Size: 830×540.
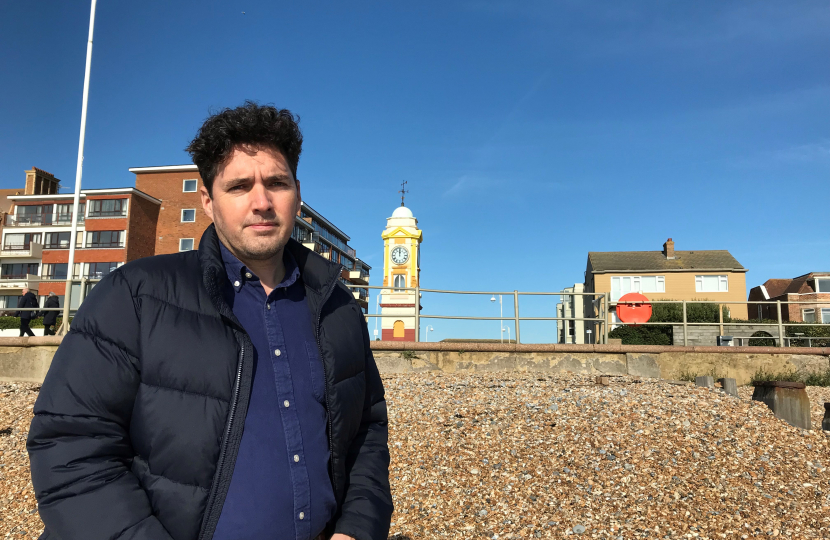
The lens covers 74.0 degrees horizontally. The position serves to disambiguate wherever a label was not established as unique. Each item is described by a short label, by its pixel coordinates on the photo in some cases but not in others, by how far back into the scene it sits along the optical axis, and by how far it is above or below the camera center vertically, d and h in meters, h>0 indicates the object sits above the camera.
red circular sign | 12.88 +0.75
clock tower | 47.03 +6.85
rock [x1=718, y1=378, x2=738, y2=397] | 8.18 -0.64
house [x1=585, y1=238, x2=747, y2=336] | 46.84 +5.76
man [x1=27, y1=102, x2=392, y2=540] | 1.42 -0.17
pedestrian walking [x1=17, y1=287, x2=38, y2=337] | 15.00 +0.48
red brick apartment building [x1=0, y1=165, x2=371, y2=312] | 49.38 +9.68
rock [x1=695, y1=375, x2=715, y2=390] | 9.00 -0.63
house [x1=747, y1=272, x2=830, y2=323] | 46.09 +4.33
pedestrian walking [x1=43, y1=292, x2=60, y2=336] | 14.87 +0.22
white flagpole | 18.02 +5.90
